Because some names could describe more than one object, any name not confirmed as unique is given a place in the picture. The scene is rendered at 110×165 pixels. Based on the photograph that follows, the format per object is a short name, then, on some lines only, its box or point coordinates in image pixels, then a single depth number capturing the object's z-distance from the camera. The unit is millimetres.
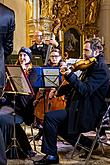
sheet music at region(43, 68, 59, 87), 5328
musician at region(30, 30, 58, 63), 8844
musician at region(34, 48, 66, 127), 5891
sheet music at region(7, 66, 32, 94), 4676
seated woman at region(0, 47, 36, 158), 5082
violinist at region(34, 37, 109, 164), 4855
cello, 5871
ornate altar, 12922
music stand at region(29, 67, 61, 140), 5329
